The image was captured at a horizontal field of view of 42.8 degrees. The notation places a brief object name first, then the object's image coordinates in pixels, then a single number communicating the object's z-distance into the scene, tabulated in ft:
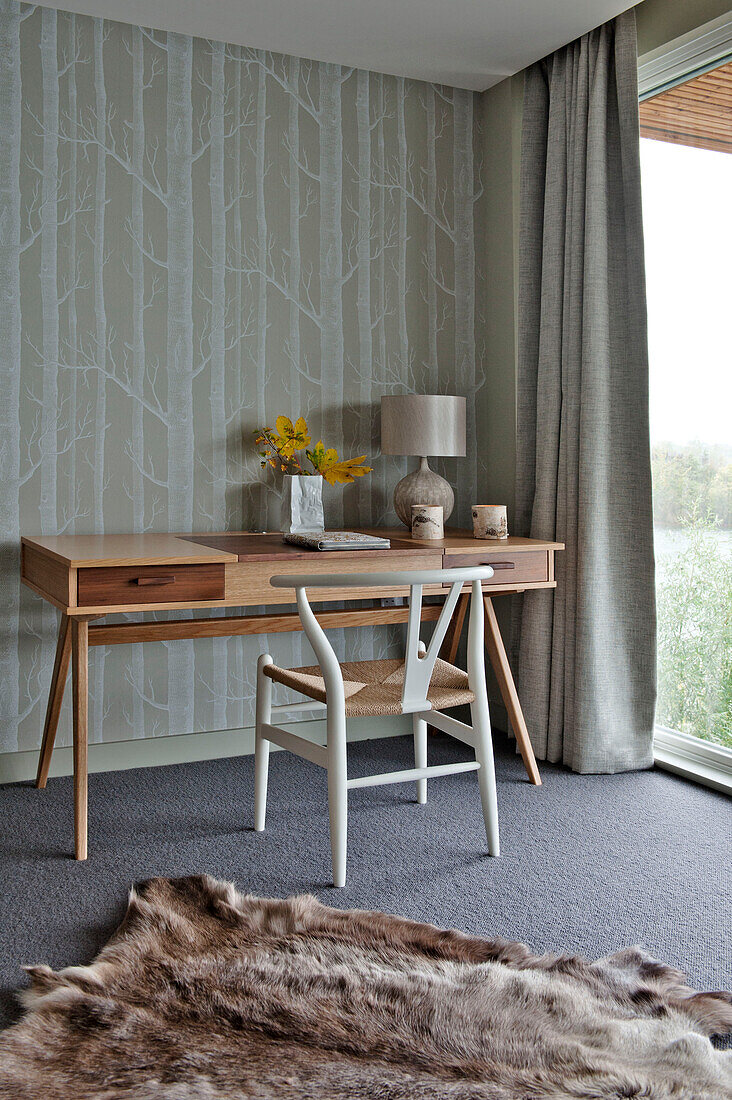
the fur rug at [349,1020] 4.74
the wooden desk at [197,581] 7.64
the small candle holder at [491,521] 9.85
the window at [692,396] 9.18
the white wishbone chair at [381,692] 7.04
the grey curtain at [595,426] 9.61
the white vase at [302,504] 9.72
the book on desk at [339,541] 8.55
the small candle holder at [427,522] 9.56
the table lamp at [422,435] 10.13
